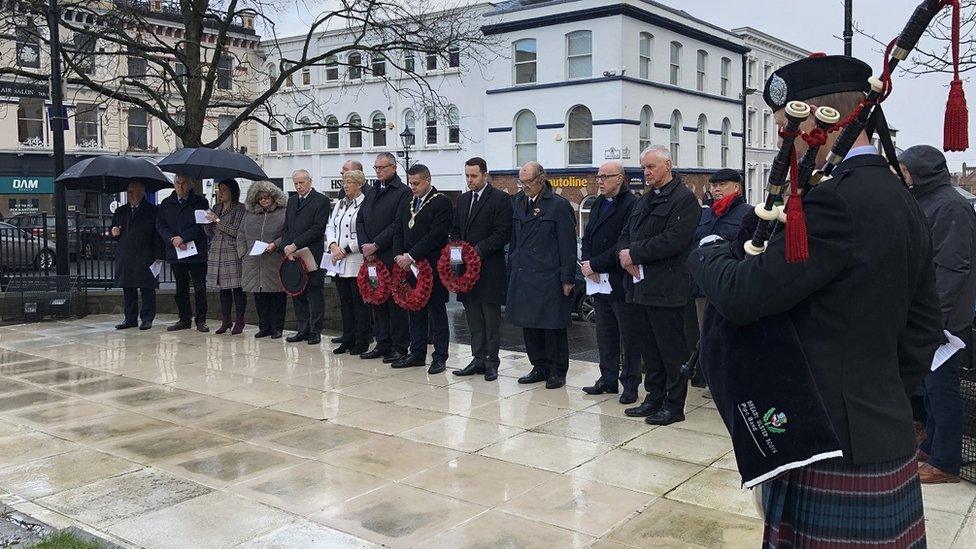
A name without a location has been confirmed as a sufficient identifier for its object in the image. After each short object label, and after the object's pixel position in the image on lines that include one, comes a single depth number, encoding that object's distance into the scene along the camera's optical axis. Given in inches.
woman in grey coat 417.4
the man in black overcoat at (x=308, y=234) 399.5
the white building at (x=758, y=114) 1705.2
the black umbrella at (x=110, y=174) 442.3
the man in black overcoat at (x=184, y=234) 442.9
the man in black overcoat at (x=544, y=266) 306.3
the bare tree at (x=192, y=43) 567.5
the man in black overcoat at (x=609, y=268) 286.4
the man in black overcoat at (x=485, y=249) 327.9
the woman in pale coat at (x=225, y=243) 428.8
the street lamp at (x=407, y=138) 1203.7
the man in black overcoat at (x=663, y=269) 259.0
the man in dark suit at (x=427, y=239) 341.4
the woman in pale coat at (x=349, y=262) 377.4
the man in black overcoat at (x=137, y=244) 455.8
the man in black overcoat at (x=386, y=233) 355.9
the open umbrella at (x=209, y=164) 419.2
